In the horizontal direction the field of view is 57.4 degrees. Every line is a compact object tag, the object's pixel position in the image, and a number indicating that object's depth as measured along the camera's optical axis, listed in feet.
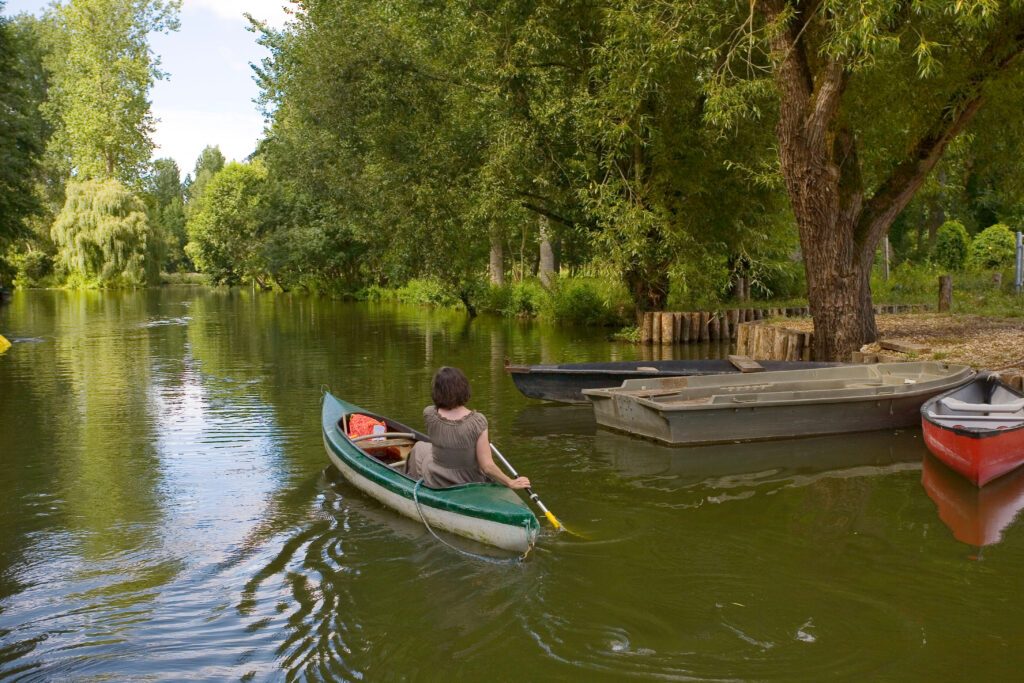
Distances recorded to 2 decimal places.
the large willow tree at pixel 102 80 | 184.24
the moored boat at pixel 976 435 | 28.63
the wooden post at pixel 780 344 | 54.10
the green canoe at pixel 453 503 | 22.02
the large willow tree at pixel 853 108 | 43.04
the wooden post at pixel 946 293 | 66.64
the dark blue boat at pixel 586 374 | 42.75
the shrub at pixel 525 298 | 96.73
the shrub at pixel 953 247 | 100.42
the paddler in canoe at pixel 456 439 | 23.62
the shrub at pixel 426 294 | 118.18
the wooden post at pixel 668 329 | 72.84
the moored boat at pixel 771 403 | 35.47
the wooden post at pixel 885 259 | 92.75
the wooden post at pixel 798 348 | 52.60
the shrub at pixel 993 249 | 94.17
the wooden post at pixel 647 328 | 73.41
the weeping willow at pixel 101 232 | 171.22
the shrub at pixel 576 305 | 88.84
